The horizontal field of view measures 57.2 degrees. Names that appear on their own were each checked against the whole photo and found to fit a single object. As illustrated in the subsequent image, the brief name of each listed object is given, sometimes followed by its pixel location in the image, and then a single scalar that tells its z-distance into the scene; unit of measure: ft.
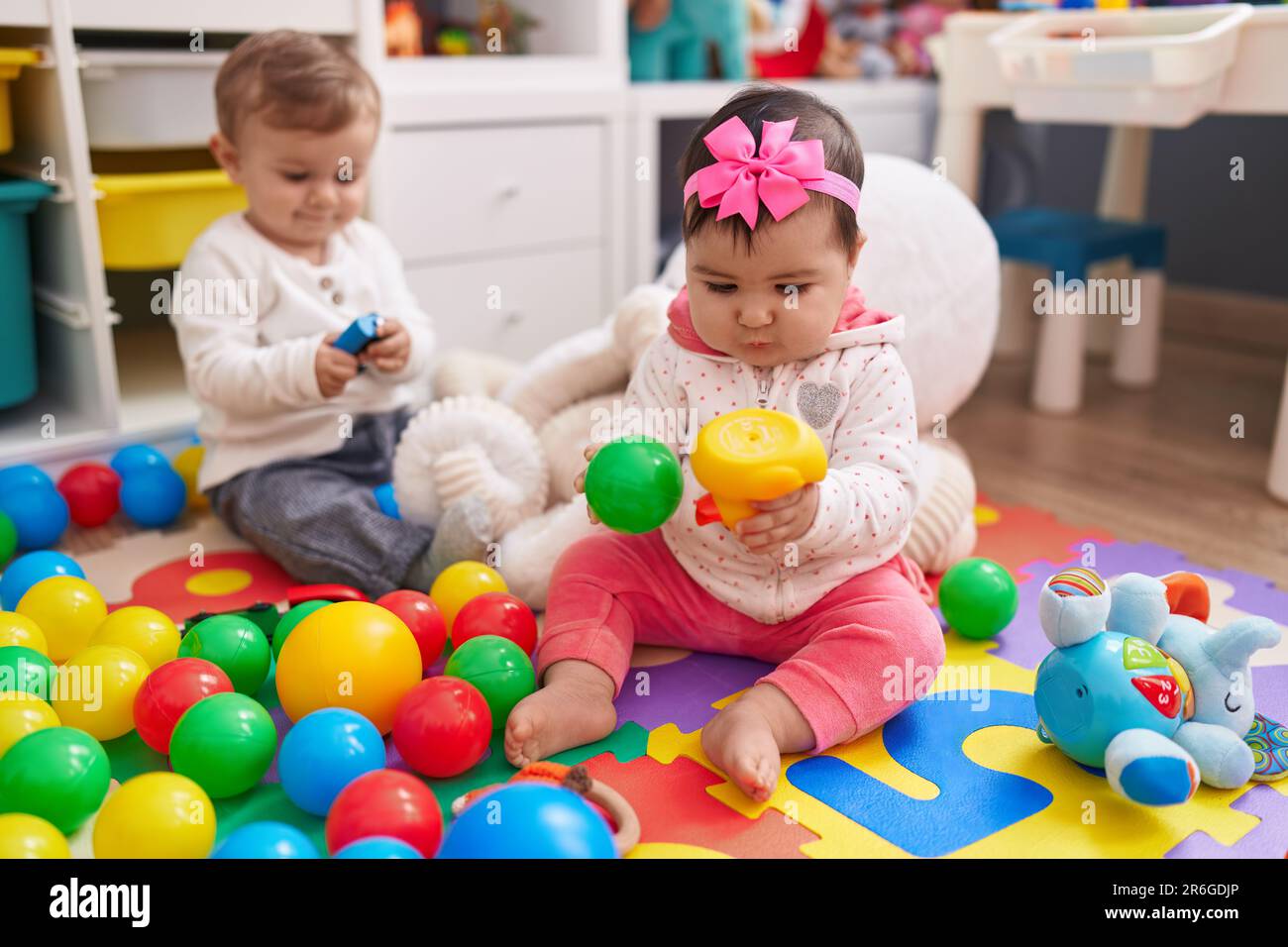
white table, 5.41
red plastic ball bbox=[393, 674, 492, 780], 3.16
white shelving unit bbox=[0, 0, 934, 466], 5.11
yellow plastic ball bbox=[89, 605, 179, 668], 3.68
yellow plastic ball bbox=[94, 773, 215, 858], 2.77
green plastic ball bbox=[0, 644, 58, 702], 3.38
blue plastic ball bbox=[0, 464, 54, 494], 4.85
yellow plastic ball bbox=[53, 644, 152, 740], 3.37
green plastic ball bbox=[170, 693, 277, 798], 3.07
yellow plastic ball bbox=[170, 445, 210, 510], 5.41
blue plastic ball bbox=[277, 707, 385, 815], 3.02
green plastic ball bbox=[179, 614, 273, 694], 3.61
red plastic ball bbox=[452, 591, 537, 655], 3.83
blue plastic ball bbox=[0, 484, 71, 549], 4.78
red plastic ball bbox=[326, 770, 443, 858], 2.78
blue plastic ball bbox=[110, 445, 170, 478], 5.19
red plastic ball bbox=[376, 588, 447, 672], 3.78
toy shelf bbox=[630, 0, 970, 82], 7.23
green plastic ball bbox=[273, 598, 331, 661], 3.81
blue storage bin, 5.09
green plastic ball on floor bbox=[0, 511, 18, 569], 4.64
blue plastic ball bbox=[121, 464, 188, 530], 5.09
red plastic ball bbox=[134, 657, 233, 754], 3.27
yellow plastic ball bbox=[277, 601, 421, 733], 3.36
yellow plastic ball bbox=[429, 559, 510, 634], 4.12
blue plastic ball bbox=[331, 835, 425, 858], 2.62
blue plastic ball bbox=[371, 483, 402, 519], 4.87
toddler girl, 3.30
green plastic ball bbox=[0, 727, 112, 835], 2.92
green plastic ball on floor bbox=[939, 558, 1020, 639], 4.04
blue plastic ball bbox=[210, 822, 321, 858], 2.63
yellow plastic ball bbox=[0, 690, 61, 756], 3.10
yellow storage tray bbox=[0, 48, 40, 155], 4.85
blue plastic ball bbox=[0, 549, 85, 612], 4.20
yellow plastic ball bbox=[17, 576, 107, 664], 3.90
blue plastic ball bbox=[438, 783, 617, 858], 2.47
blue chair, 6.79
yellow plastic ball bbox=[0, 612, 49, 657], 3.61
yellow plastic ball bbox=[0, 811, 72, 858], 2.68
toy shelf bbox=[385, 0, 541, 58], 6.40
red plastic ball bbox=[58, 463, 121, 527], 5.10
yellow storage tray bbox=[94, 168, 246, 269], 5.42
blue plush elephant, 3.12
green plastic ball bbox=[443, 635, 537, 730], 3.46
